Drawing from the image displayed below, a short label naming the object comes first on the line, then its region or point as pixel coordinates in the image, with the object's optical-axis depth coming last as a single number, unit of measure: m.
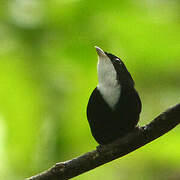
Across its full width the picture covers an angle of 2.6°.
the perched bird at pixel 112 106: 2.97
